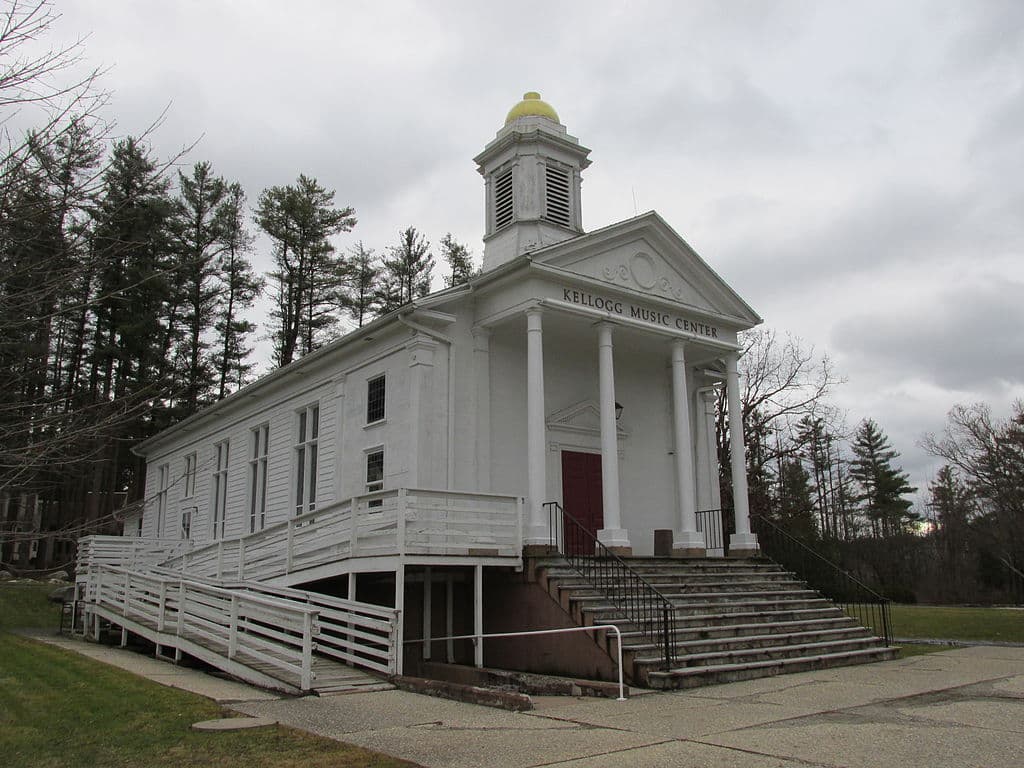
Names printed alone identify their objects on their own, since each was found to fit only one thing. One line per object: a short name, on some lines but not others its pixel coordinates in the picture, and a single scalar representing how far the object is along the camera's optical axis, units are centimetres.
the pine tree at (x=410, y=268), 4547
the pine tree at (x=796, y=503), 3554
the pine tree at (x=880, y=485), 6675
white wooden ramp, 1153
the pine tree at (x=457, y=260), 4609
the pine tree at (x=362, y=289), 4481
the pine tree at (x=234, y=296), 4238
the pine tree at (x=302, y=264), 4356
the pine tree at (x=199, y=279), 4022
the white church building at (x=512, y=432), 1472
